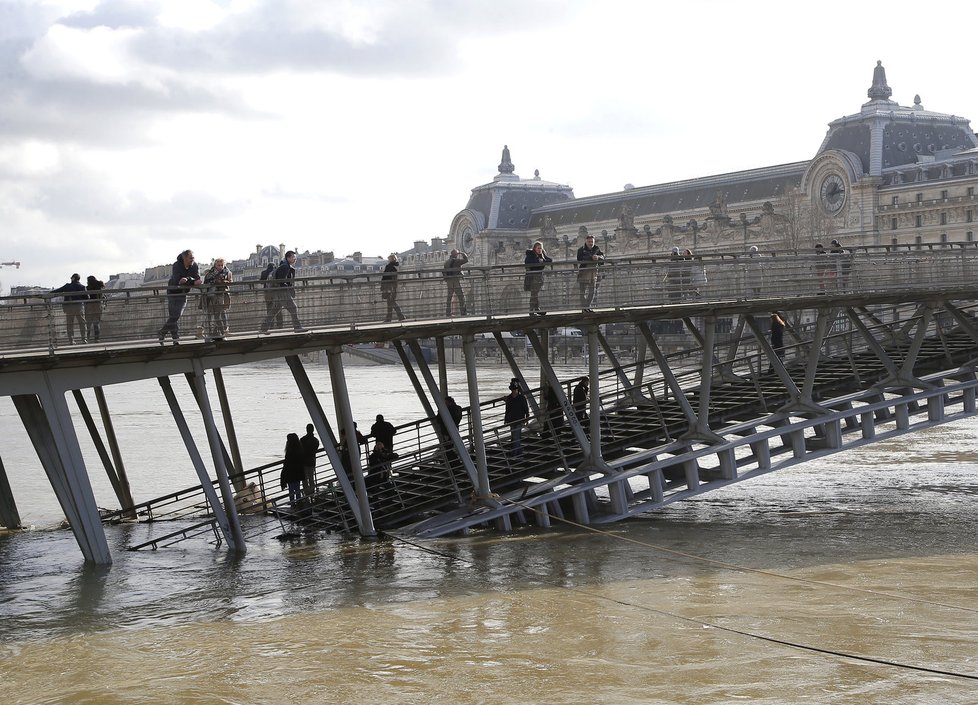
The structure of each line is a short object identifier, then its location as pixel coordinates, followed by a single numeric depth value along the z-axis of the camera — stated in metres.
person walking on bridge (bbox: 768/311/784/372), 23.67
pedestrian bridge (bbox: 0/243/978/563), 17.12
